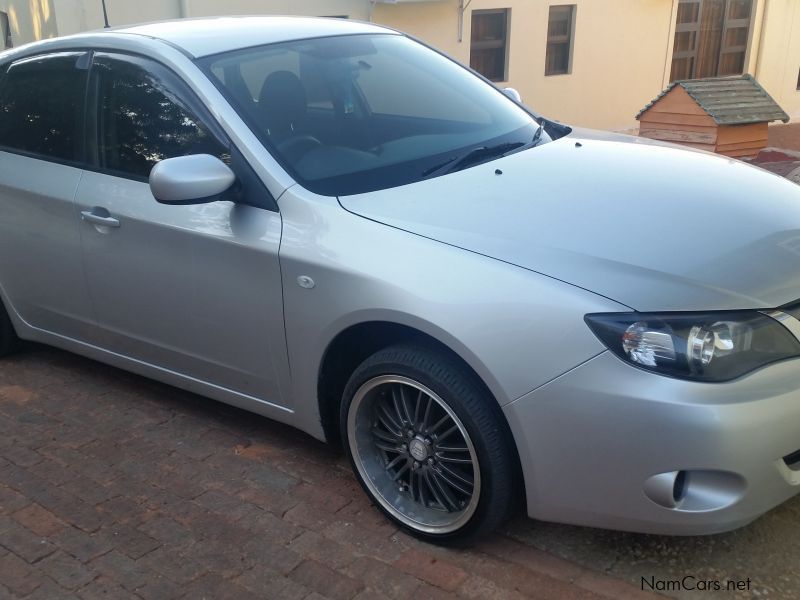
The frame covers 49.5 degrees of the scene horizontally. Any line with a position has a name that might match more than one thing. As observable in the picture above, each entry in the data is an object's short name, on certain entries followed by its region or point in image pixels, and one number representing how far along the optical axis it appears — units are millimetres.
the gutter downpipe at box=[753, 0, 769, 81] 15477
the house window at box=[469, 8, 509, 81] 12555
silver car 2512
